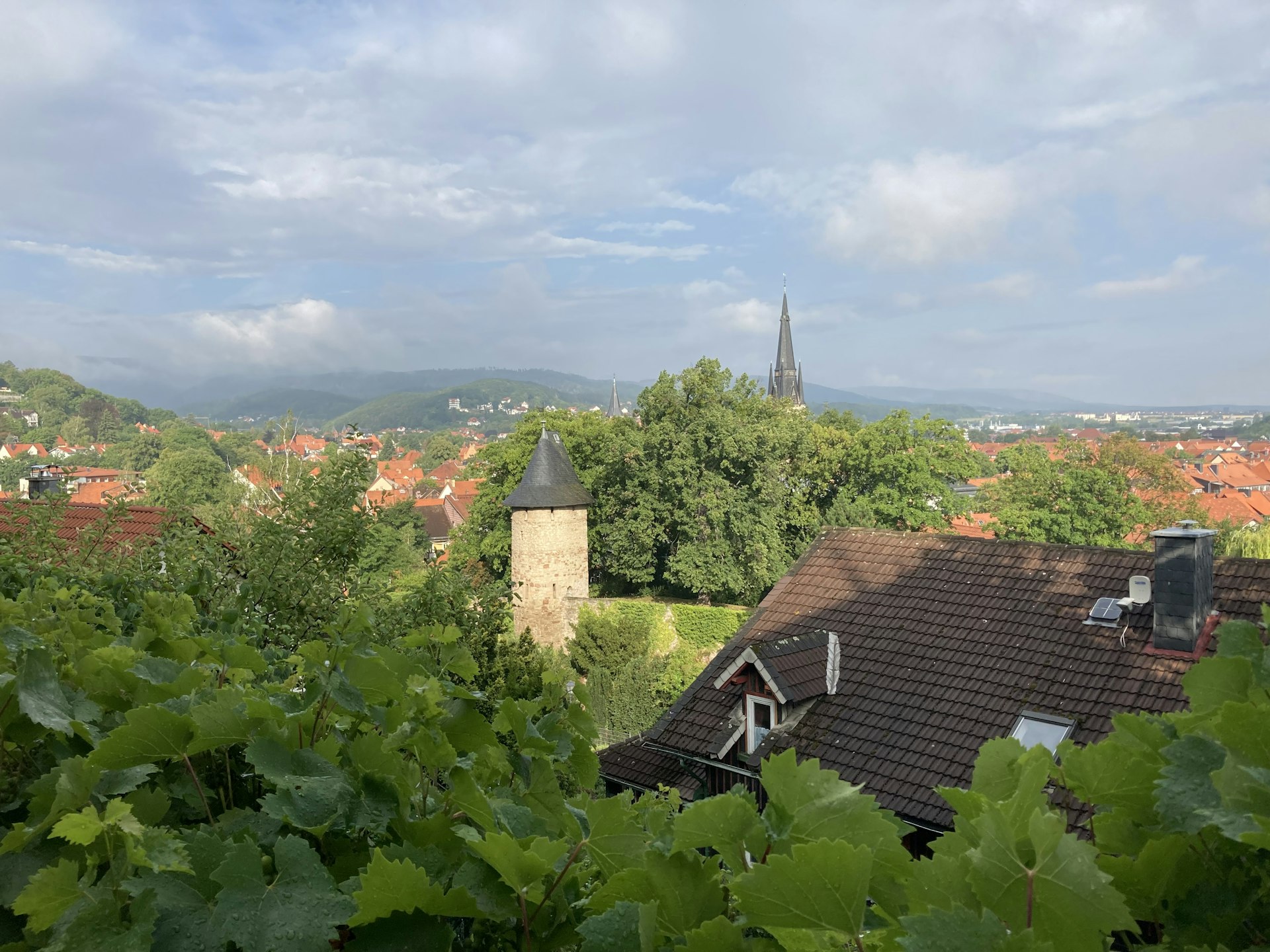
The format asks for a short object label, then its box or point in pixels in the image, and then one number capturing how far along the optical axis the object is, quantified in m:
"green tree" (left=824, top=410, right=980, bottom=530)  33.62
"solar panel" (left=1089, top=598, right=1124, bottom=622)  11.48
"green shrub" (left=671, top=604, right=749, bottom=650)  30.34
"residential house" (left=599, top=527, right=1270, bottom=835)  10.75
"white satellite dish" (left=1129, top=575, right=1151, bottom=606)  11.37
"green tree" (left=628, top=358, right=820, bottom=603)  31.66
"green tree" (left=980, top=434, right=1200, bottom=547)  32.88
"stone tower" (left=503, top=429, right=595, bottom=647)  31.36
